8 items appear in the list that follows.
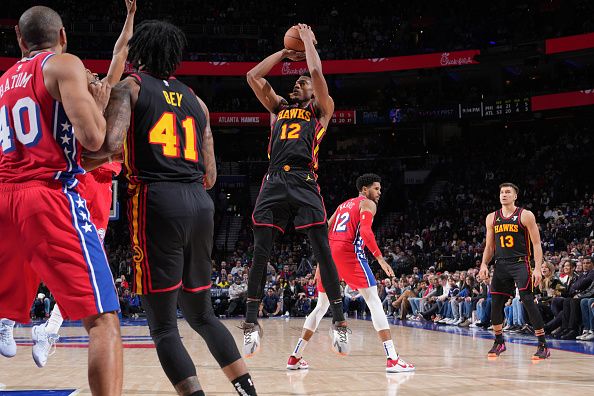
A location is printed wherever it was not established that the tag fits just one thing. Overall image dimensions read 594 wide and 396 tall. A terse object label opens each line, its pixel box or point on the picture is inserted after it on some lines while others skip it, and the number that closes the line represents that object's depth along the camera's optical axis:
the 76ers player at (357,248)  7.29
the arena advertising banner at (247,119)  30.44
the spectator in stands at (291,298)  19.80
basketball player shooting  5.75
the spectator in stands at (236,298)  19.08
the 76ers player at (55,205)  3.00
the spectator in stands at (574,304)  11.00
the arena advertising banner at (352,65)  29.02
